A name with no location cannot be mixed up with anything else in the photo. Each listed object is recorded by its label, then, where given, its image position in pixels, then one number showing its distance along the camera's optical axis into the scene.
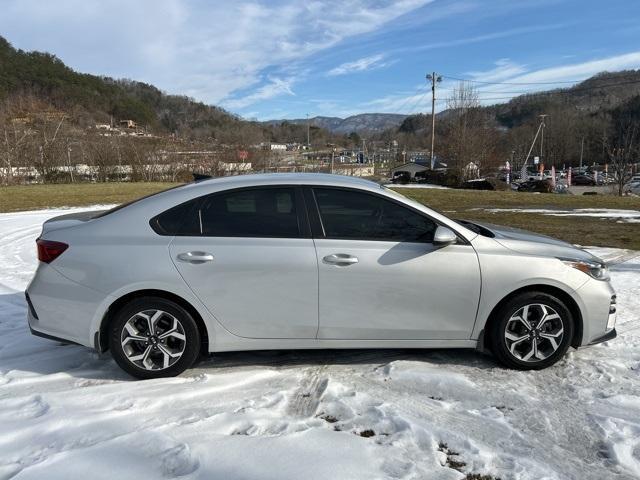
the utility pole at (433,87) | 50.52
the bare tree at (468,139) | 46.16
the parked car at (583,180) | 61.58
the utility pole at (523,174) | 59.50
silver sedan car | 3.76
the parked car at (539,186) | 42.31
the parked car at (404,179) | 49.26
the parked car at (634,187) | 47.35
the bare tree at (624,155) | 37.28
